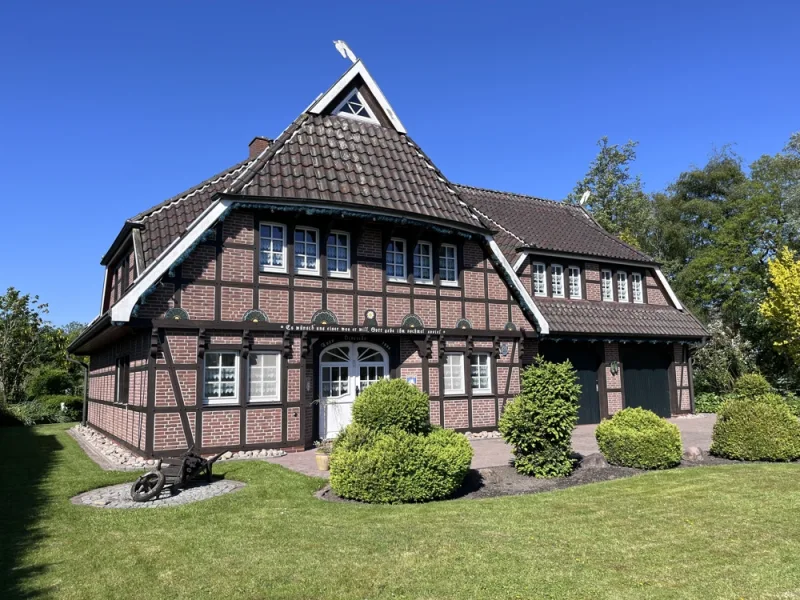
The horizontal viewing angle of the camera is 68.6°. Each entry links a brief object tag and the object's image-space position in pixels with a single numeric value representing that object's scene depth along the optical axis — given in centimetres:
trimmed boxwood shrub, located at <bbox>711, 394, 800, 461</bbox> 1099
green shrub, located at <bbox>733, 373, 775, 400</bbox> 1225
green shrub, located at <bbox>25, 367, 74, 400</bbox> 3047
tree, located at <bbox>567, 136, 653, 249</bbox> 3709
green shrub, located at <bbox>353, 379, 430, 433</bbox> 899
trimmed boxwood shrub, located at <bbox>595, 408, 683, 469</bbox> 1049
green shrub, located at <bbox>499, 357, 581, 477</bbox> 988
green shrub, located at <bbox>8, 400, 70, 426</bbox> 2500
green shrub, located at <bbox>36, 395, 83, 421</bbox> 2767
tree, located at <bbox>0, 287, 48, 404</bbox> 2980
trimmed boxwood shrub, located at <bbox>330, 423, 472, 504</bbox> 832
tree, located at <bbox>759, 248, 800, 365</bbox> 2200
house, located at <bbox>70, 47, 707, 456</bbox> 1227
